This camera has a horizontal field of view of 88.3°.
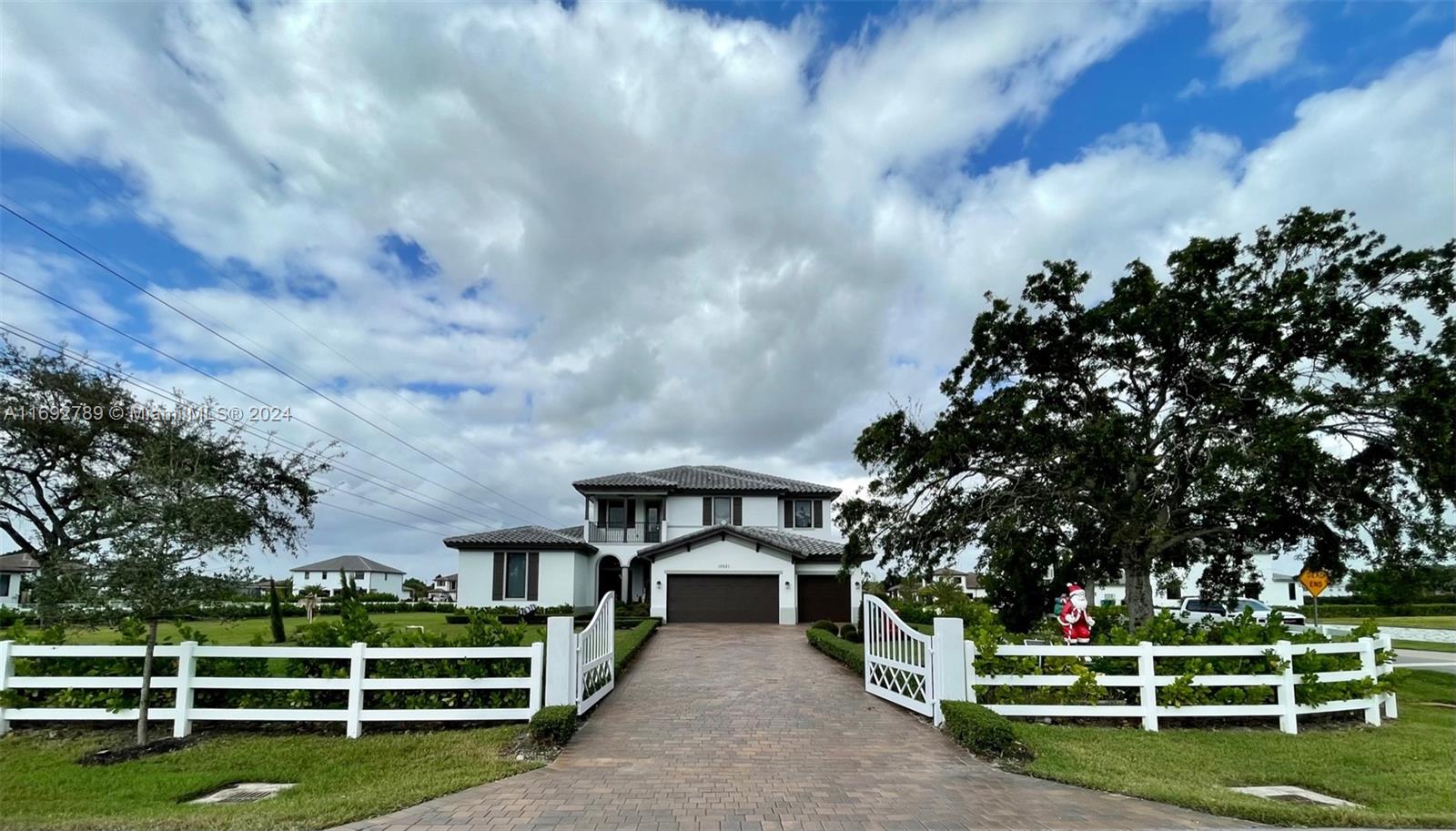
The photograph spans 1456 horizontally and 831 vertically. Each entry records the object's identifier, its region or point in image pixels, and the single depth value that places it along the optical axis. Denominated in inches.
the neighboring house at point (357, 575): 2487.7
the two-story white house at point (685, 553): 1107.3
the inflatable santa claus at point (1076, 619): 408.2
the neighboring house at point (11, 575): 1702.8
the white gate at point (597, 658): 390.3
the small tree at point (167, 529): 328.8
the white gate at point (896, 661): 400.8
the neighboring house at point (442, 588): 2940.9
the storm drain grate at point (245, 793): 261.6
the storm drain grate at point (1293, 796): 268.5
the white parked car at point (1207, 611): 1099.3
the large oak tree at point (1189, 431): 530.3
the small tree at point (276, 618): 761.6
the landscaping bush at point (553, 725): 319.3
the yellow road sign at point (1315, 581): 731.9
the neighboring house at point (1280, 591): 1910.7
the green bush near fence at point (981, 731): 312.8
